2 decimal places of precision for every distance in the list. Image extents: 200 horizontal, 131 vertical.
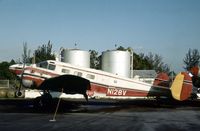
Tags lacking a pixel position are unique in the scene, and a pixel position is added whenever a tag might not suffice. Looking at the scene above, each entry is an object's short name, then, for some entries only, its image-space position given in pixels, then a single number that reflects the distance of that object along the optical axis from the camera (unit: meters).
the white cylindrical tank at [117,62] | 33.49
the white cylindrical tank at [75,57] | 30.88
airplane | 16.48
